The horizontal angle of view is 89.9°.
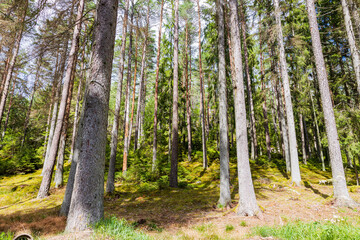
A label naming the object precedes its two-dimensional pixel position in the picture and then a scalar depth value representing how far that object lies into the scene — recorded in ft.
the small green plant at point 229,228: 15.10
